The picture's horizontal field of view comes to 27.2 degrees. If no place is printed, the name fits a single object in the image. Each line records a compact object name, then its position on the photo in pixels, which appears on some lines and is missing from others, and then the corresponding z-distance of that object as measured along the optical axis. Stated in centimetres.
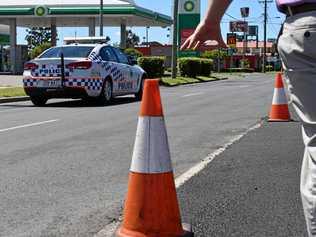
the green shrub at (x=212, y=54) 8675
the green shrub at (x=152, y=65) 3384
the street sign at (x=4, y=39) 5674
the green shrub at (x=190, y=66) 4200
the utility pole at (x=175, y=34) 3525
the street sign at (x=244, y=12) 10322
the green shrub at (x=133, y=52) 4861
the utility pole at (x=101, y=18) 3370
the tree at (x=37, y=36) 13538
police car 1577
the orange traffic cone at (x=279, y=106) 1121
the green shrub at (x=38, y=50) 5052
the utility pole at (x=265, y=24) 8988
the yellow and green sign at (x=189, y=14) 5641
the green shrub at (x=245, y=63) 9660
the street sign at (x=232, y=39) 8658
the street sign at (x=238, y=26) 10931
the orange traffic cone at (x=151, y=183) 380
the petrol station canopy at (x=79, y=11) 4494
